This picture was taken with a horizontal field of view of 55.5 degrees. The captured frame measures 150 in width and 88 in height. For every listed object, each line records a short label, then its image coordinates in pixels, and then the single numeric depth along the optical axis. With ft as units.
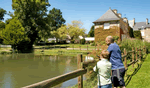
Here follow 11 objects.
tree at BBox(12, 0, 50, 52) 105.60
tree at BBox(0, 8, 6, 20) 172.06
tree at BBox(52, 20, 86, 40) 164.14
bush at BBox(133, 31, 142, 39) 136.98
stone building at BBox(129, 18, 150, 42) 145.21
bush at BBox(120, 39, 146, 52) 42.53
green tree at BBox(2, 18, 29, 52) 93.86
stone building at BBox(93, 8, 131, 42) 88.99
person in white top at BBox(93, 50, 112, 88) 9.85
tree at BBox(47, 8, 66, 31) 252.01
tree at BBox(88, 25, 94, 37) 242.17
